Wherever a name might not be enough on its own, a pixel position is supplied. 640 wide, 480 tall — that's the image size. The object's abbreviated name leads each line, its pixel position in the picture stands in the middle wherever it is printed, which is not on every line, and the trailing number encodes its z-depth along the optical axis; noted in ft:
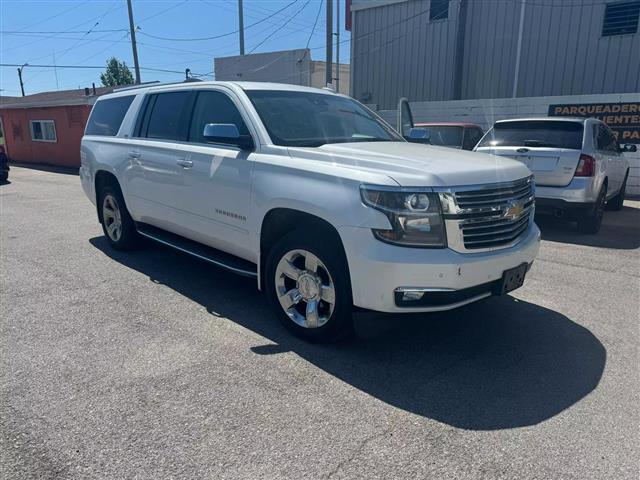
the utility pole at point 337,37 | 84.21
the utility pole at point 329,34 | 60.64
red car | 33.40
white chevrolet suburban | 10.32
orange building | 66.49
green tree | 235.61
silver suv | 23.00
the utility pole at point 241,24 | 93.86
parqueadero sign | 37.27
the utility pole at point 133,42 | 94.02
